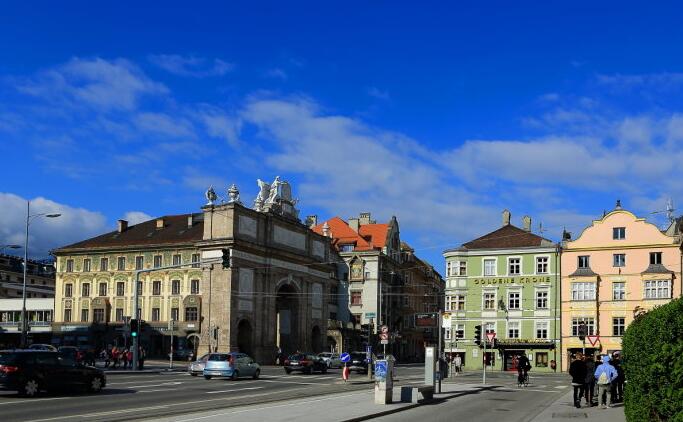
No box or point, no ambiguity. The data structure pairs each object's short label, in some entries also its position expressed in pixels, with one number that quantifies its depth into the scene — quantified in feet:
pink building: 216.35
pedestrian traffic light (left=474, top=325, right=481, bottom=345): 148.82
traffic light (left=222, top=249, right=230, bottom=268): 135.13
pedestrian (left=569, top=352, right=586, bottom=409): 81.61
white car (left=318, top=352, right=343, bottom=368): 213.87
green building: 231.91
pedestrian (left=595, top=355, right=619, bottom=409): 77.61
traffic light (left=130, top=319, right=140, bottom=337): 158.51
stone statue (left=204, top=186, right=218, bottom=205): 242.99
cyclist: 133.28
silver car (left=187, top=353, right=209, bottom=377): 149.89
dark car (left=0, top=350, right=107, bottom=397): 82.99
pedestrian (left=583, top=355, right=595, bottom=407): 83.32
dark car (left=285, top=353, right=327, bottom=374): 170.60
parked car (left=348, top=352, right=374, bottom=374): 189.47
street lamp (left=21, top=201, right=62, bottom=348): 155.58
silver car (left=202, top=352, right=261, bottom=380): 137.18
